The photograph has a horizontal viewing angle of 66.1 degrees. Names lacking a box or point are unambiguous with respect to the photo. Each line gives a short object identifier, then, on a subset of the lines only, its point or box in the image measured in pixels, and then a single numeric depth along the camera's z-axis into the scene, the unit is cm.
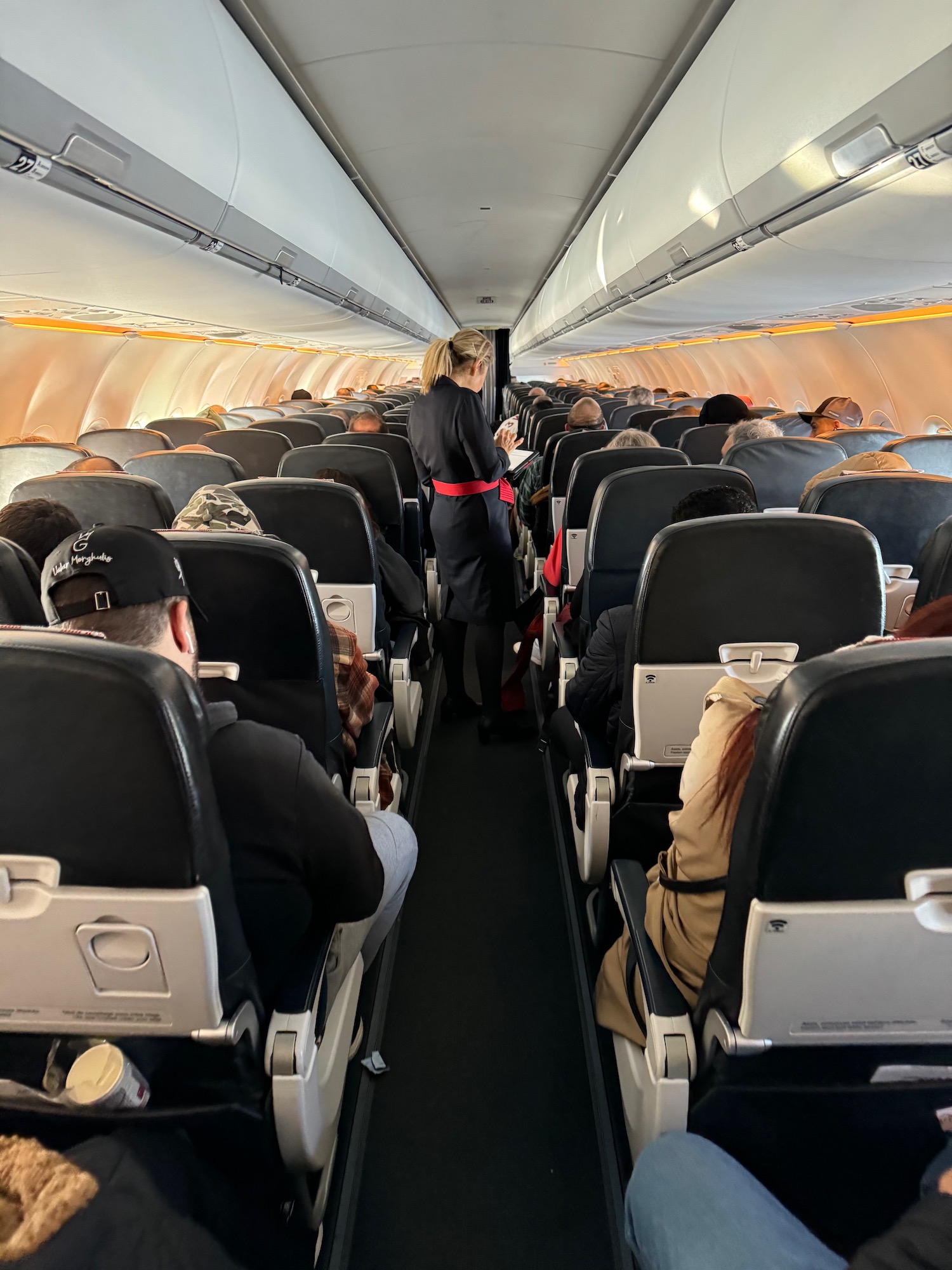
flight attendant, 363
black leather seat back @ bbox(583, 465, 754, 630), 293
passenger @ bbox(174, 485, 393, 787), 233
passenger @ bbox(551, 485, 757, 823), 235
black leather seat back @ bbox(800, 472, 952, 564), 296
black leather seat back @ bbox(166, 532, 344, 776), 190
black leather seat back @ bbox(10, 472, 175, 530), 329
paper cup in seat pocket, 112
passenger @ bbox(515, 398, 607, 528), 639
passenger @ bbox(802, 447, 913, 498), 343
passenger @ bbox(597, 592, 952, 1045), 137
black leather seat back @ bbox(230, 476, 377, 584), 292
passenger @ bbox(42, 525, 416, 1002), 131
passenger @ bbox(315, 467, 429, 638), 399
